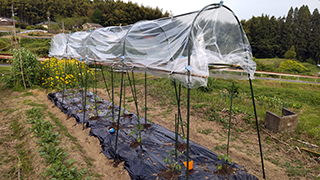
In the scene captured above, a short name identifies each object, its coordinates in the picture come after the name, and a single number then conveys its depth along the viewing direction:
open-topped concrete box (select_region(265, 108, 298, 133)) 4.14
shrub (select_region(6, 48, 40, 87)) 6.97
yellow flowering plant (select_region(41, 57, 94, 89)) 6.96
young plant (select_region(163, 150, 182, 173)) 2.62
